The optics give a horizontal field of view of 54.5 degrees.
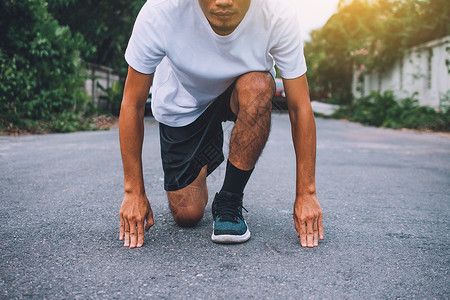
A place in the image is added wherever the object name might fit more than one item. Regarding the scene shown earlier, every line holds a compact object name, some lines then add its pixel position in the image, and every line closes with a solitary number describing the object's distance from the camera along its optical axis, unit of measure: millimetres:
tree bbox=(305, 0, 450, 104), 12625
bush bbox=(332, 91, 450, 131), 10570
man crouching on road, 1914
